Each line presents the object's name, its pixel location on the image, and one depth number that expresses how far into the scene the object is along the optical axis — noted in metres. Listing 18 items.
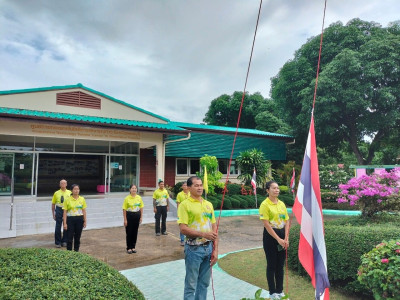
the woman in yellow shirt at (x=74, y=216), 6.11
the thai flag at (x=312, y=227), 2.73
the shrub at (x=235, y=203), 14.85
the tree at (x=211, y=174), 15.11
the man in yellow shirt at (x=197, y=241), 3.28
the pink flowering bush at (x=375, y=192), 6.23
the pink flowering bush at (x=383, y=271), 2.90
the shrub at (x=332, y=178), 19.02
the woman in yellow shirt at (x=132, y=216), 6.64
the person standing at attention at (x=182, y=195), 7.55
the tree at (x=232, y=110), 35.66
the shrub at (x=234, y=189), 16.48
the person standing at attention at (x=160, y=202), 8.39
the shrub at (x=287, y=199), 17.07
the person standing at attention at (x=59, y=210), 7.05
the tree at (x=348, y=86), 18.70
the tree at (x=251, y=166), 17.73
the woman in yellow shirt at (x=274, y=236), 3.95
